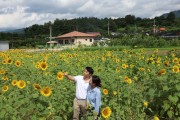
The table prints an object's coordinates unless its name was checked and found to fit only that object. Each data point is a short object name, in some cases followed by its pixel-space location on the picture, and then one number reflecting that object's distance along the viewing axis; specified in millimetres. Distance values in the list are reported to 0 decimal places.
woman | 2504
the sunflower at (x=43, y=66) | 3028
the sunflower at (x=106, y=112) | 2062
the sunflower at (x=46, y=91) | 2255
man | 2696
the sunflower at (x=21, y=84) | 2482
